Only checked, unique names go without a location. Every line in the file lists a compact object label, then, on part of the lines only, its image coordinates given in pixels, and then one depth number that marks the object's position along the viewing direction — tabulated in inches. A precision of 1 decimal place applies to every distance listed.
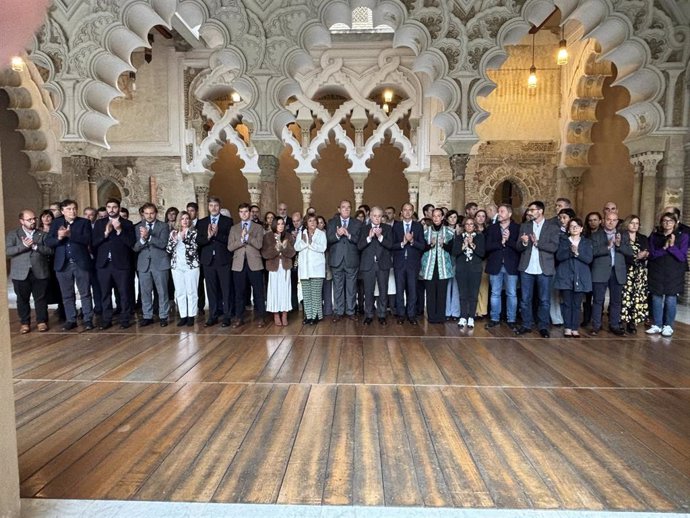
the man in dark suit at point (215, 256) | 264.0
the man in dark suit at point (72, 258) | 255.0
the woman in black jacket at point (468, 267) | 261.0
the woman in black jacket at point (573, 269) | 241.8
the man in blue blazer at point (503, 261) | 256.5
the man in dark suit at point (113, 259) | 259.3
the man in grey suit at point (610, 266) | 244.1
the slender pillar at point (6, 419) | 83.9
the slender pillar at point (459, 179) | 328.7
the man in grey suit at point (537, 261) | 244.4
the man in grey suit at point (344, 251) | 274.8
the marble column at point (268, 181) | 334.0
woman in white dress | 267.3
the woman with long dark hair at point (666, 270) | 242.8
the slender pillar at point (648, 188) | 331.6
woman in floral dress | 251.8
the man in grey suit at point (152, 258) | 264.5
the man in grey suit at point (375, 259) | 269.9
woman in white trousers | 264.4
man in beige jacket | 261.4
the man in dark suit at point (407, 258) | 268.5
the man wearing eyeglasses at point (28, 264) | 251.8
